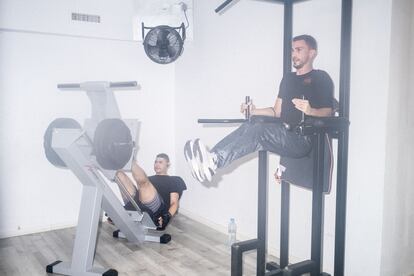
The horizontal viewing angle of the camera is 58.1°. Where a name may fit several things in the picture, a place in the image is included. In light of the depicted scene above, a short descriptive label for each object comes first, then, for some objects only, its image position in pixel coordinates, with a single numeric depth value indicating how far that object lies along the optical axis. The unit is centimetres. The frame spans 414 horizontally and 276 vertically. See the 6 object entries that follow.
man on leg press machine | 345
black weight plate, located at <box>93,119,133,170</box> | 257
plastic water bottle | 338
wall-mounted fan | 345
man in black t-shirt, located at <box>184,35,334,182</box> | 207
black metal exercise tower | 200
